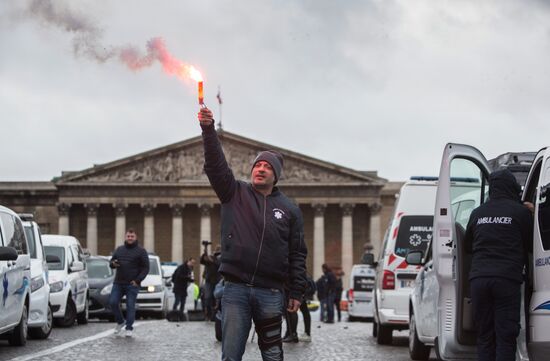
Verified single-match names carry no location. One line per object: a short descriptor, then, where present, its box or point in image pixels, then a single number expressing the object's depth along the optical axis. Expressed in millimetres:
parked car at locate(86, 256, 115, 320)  28422
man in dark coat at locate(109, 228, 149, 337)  18453
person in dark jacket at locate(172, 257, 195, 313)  30047
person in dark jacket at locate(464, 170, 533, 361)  8562
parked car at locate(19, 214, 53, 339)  16578
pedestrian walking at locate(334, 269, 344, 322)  37569
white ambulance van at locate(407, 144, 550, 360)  8164
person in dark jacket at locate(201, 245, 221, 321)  25188
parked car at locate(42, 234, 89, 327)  21188
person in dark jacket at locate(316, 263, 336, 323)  33750
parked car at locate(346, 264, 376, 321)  34719
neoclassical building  77000
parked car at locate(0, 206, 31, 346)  13469
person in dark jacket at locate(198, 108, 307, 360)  7273
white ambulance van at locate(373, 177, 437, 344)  16953
